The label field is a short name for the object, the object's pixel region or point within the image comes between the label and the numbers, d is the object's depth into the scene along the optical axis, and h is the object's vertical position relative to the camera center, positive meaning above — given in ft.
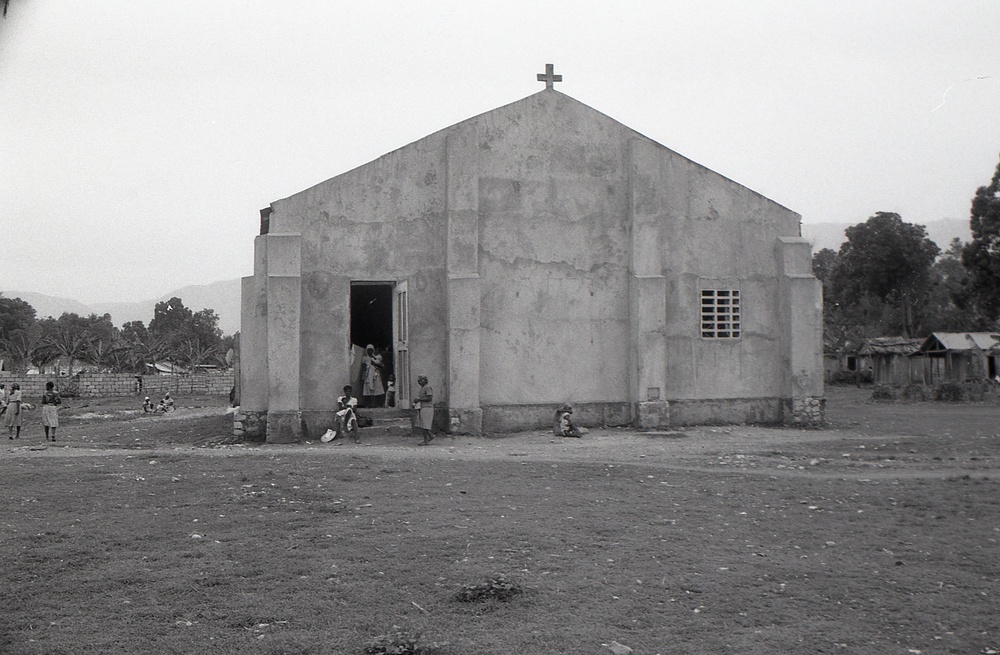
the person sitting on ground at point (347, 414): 58.65 -3.49
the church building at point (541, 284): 60.75 +5.95
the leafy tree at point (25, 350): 171.42 +3.01
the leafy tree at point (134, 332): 222.03 +9.23
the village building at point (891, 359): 159.63 +0.70
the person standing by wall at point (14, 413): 65.98 -3.78
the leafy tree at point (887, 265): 197.98 +23.02
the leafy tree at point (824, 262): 252.21 +30.85
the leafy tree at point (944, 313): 212.43 +13.07
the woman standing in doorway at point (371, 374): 67.51 -0.83
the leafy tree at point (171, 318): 273.75 +15.32
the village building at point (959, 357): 145.28 +0.95
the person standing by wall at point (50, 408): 62.90 -3.23
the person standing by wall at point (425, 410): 57.41 -3.16
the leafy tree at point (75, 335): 167.97 +6.66
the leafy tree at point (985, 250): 134.41 +17.94
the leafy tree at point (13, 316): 204.44 +11.99
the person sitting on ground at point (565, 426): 60.54 -4.48
